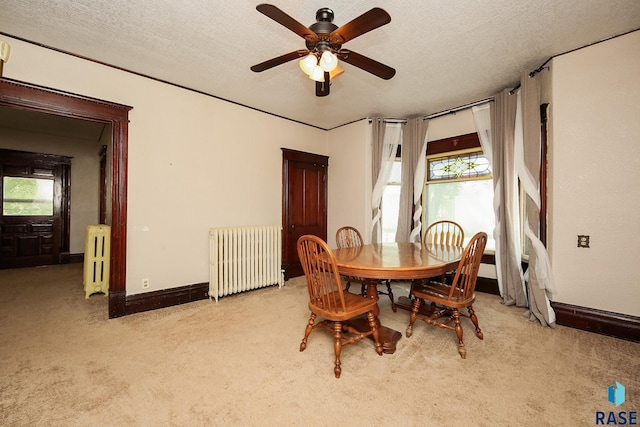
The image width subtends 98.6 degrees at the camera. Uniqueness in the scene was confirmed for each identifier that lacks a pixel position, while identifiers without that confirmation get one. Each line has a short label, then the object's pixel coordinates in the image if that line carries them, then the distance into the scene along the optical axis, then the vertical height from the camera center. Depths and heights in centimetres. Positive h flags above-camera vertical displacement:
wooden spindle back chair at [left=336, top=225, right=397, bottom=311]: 296 -35
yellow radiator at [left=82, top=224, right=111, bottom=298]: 359 -60
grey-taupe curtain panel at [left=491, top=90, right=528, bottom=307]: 326 +14
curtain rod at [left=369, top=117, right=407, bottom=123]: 451 +159
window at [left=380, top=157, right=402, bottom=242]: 461 +19
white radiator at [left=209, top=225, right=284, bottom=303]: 346 -59
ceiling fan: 165 +119
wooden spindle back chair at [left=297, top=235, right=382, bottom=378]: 194 -66
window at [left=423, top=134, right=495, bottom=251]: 387 +46
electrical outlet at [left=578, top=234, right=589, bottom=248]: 262 -22
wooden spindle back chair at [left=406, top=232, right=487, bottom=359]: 216 -67
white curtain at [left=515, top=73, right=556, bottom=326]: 280 +31
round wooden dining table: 198 -36
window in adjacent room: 530 +34
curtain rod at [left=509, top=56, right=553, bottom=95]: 292 +161
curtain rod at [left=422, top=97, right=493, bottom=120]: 375 +159
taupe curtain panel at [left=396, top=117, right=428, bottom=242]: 429 +58
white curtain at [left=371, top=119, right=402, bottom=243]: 440 +92
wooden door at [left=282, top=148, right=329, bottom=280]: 452 +27
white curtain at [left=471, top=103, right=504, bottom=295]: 346 +101
